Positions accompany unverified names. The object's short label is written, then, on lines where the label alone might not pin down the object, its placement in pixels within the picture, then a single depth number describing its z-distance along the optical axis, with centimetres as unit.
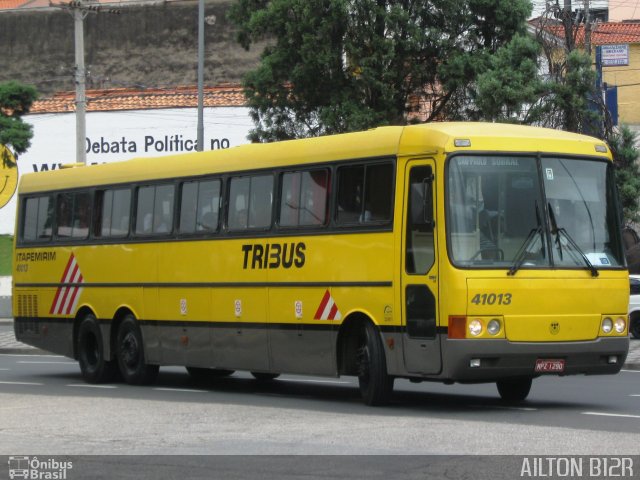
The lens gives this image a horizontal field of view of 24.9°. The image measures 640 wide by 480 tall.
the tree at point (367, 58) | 3278
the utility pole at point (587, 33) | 3409
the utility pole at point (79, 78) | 3709
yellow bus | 1513
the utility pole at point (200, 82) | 3744
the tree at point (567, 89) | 3294
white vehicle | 3136
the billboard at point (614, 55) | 4184
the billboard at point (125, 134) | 5428
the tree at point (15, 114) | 3959
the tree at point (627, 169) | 3462
